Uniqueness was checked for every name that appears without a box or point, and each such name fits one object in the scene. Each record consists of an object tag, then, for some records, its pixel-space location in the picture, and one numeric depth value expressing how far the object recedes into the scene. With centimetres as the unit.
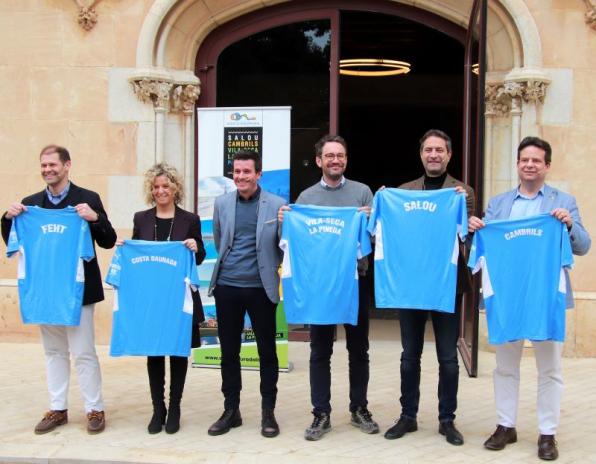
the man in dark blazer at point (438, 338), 496
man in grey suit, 509
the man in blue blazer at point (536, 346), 471
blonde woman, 518
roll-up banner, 696
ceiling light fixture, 1287
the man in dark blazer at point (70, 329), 515
